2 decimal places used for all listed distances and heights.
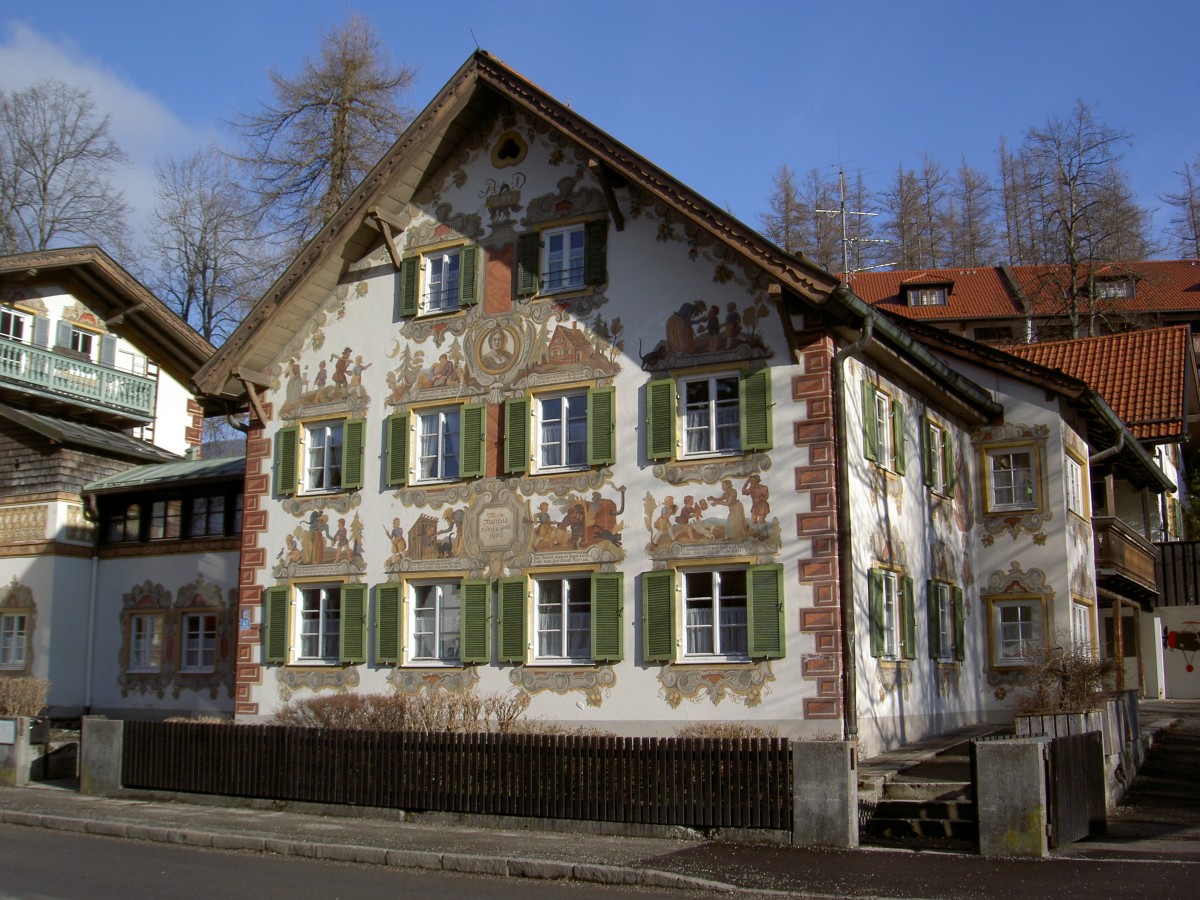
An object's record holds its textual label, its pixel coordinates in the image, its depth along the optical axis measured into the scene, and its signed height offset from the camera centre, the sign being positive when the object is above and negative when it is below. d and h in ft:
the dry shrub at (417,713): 58.90 -3.23
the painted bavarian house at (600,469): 61.98 +9.04
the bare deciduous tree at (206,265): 144.15 +41.92
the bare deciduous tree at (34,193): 134.82 +46.81
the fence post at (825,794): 42.45 -4.93
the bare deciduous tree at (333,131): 122.72 +48.12
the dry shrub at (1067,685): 61.36 -2.14
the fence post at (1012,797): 39.91 -4.76
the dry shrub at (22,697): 76.59 -3.12
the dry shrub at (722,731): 55.88 -3.88
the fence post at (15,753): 64.34 -5.32
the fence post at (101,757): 60.23 -5.19
